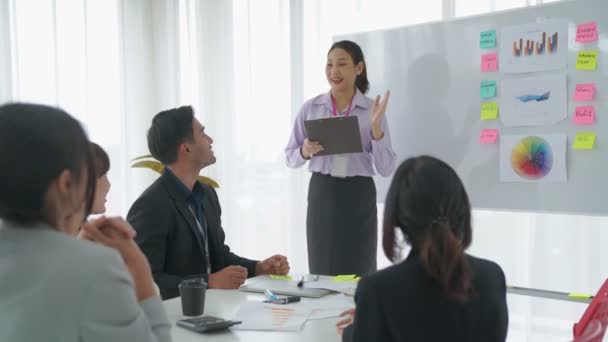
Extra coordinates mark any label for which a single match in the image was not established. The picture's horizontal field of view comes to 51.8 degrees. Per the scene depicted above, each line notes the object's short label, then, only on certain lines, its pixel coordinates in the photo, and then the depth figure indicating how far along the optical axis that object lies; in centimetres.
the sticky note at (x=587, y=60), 284
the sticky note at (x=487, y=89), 313
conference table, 153
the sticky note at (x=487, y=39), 313
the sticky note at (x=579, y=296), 279
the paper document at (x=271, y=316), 160
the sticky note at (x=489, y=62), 313
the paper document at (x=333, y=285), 201
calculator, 156
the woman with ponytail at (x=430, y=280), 126
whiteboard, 286
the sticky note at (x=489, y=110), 313
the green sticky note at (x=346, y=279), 216
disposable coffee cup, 169
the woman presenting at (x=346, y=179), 330
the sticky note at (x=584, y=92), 285
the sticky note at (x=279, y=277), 223
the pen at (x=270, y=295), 189
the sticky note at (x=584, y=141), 285
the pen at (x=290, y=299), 187
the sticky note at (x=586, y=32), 284
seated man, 220
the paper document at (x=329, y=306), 173
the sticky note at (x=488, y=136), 313
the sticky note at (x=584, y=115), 285
